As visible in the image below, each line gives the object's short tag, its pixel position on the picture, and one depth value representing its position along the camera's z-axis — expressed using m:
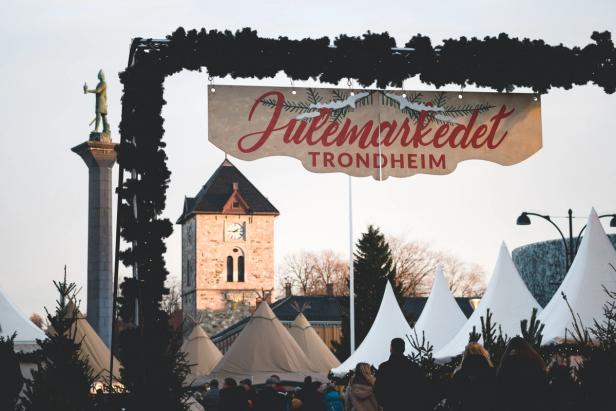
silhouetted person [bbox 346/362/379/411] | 12.99
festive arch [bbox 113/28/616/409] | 10.70
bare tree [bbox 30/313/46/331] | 130.30
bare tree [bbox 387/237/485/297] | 89.98
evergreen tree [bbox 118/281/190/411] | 10.20
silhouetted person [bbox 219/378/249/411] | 16.16
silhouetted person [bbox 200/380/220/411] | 19.92
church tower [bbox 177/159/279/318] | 114.12
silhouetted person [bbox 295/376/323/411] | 18.44
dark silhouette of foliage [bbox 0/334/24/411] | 15.11
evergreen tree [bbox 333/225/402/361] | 57.72
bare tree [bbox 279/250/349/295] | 109.69
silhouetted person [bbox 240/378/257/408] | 19.46
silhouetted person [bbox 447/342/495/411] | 8.26
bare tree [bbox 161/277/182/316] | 115.79
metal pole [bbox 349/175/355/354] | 28.50
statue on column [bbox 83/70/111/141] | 47.97
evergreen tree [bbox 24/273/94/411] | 12.42
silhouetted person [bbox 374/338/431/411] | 10.73
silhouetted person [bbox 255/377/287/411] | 18.62
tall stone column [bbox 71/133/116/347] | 46.41
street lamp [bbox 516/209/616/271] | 26.25
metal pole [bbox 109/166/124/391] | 10.57
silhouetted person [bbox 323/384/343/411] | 18.73
